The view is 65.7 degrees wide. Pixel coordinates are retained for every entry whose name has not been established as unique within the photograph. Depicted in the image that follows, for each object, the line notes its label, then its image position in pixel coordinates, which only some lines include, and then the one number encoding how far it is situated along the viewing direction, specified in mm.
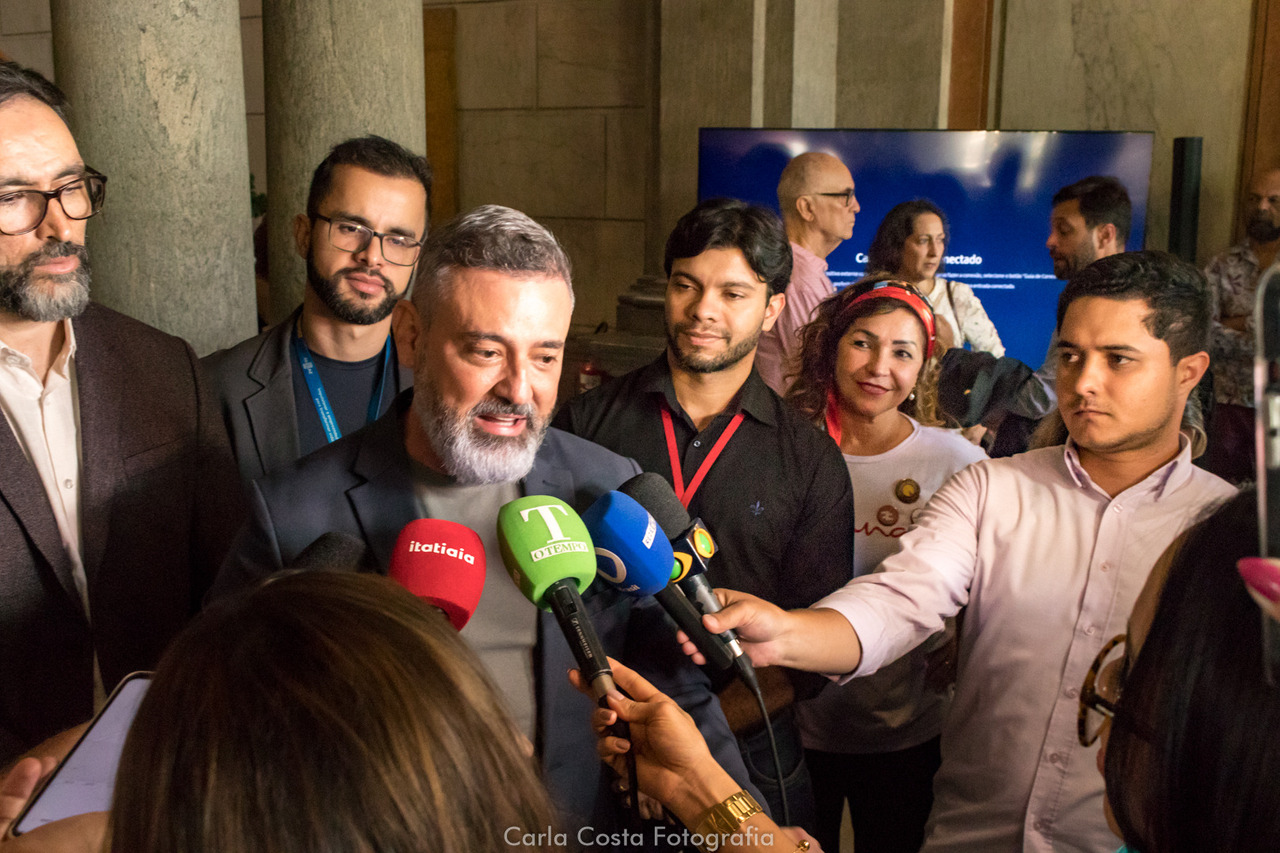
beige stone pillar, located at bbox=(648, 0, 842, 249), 4766
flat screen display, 4414
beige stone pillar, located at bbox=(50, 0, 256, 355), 2783
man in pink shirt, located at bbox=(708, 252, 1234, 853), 1573
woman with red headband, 2100
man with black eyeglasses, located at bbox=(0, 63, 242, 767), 1624
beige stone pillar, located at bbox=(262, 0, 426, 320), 3395
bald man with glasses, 4219
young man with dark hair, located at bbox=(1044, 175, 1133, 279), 4262
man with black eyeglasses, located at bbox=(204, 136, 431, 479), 2279
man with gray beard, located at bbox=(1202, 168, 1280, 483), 3676
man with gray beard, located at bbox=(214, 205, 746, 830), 1467
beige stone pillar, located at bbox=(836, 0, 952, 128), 4844
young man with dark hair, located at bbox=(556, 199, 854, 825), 2021
